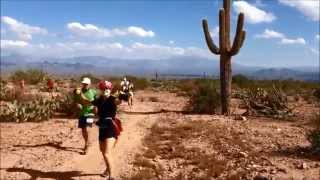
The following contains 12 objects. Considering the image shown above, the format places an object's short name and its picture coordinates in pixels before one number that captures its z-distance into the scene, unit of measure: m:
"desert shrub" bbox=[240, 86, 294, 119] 10.22
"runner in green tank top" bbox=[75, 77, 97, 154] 6.38
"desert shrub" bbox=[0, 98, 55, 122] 9.80
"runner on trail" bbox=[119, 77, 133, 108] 11.12
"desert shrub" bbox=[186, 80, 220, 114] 11.25
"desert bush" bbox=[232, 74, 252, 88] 21.97
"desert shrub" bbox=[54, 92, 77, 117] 10.72
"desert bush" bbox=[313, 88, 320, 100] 14.65
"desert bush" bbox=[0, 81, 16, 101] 12.75
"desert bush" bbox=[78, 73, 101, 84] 24.75
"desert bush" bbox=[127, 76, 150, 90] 20.34
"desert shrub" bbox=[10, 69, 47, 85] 18.86
